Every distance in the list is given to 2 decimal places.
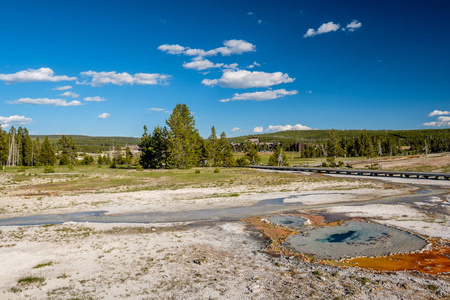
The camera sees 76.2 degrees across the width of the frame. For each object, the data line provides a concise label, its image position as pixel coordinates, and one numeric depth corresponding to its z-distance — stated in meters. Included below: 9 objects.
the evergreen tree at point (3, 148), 79.75
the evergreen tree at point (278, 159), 81.44
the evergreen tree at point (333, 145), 96.81
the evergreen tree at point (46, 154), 84.50
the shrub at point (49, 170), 50.87
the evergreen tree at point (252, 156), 85.62
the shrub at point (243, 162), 84.32
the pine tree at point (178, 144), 59.12
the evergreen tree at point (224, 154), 79.12
